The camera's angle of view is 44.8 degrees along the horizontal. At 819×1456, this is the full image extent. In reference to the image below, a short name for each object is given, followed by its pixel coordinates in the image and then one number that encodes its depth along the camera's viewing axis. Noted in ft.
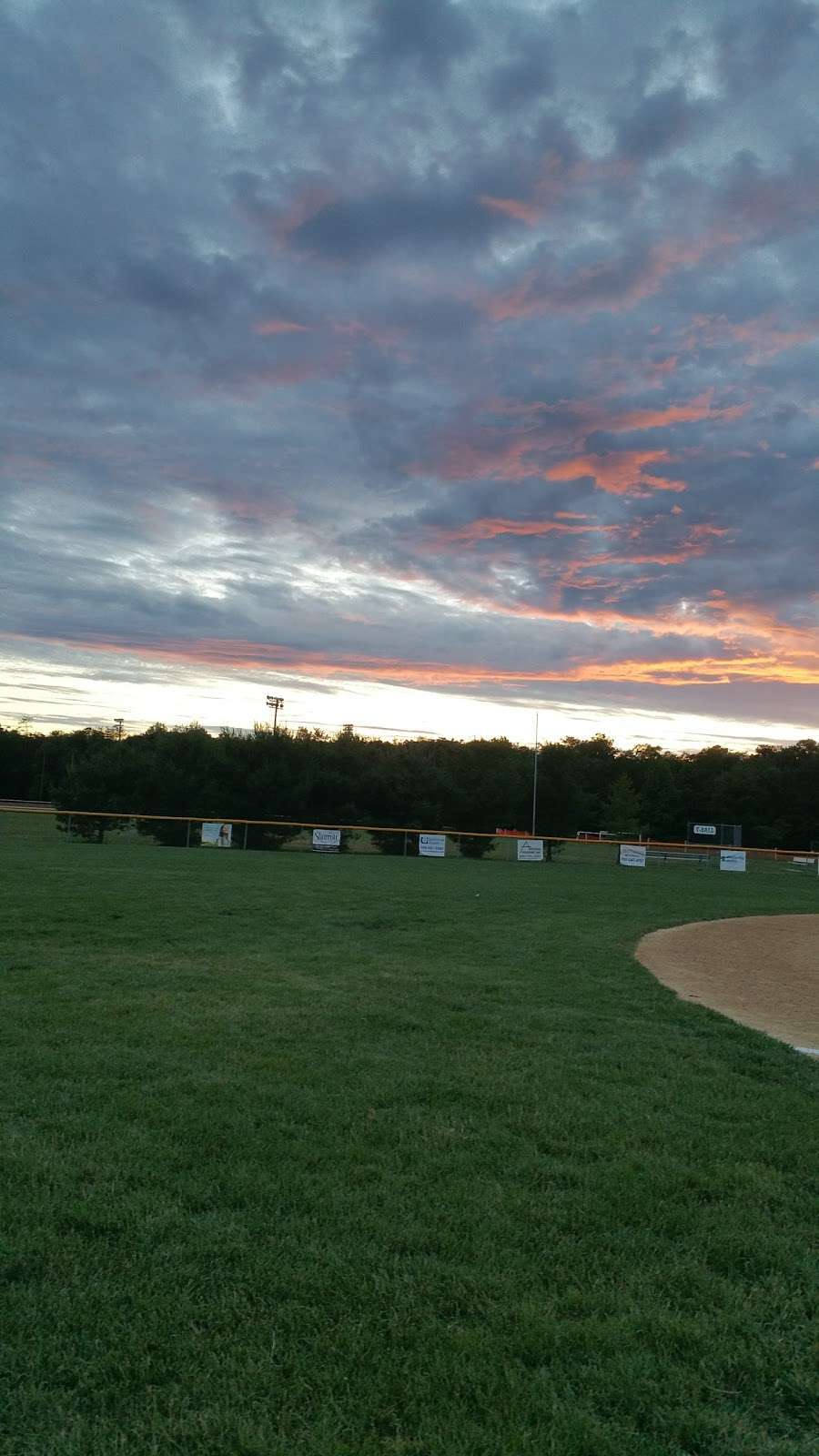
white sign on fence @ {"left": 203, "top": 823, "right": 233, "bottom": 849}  109.73
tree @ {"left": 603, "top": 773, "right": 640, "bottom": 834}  241.55
